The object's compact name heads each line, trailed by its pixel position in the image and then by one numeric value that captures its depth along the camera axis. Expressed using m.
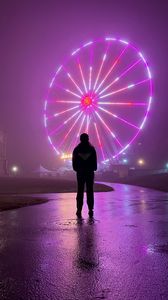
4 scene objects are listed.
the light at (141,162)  110.64
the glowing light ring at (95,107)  38.67
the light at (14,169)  134.19
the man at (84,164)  9.54
